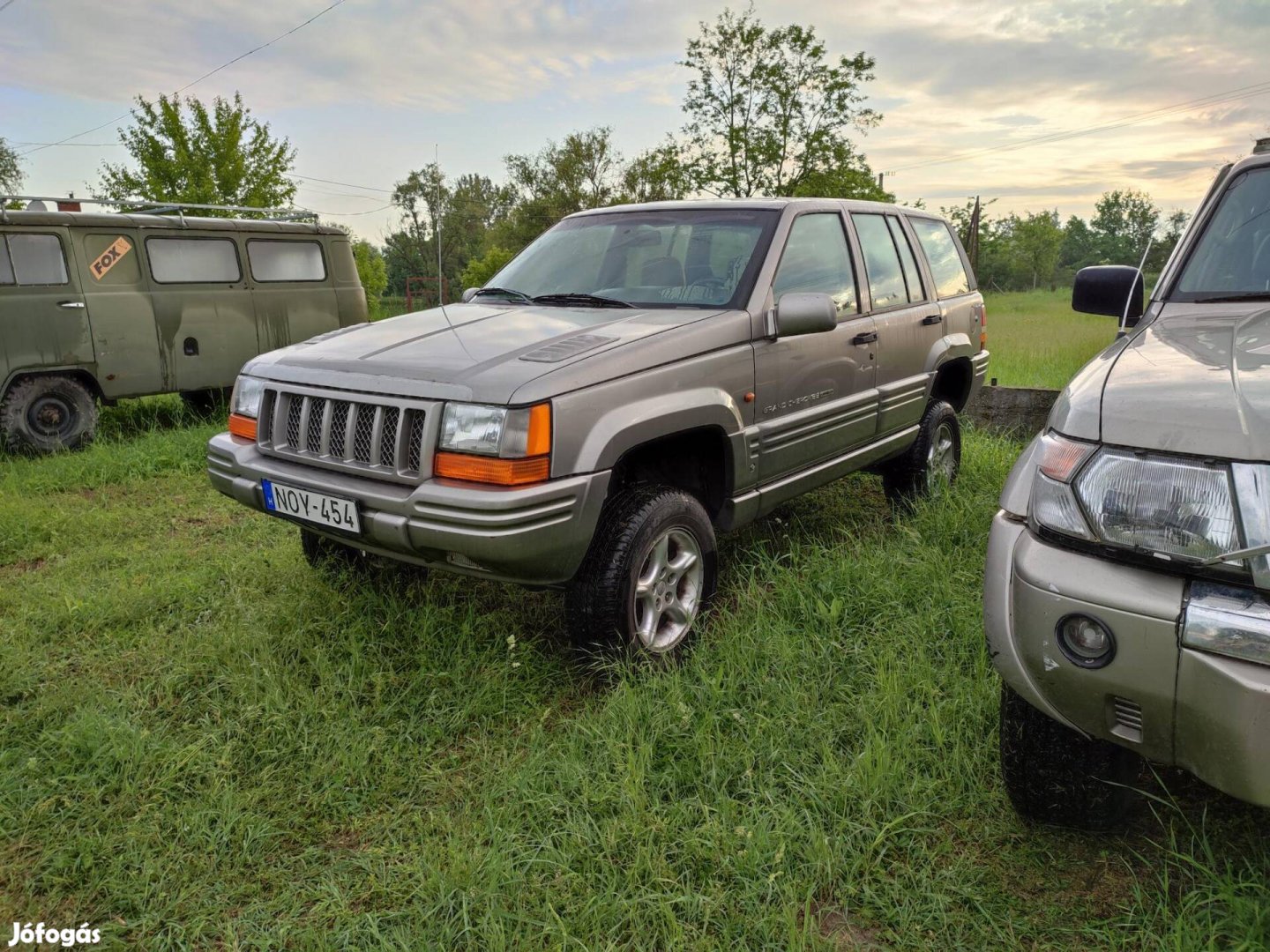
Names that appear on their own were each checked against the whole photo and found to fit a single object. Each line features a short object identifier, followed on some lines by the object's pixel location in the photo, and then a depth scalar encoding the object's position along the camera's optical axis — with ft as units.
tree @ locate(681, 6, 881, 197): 87.15
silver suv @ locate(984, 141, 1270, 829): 4.57
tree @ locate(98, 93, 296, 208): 65.21
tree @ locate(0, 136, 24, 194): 143.62
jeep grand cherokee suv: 8.18
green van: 22.57
